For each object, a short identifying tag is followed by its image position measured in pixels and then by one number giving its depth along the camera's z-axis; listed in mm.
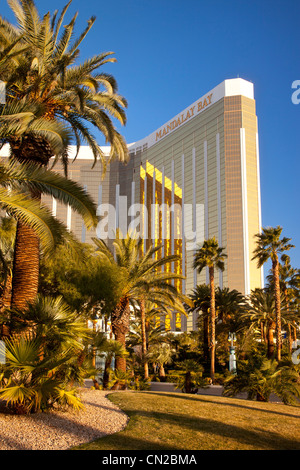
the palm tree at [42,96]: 10797
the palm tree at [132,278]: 24094
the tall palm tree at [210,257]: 39594
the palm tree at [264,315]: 40125
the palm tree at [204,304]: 44969
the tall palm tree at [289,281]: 50656
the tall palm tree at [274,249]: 34312
